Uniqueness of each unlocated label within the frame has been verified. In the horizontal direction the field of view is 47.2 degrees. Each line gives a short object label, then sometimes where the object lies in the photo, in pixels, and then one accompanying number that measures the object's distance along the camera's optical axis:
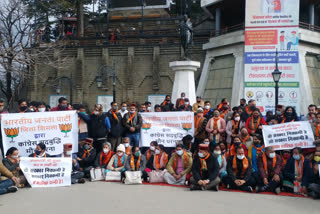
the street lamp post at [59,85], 29.82
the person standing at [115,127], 10.10
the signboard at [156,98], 29.50
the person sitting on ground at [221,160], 8.38
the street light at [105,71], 30.73
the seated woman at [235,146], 8.30
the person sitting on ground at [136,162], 9.04
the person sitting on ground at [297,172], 7.62
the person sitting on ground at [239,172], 7.94
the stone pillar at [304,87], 22.78
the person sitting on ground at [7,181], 7.68
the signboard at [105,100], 30.36
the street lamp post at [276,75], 14.45
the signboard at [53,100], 31.69
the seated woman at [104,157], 9.30
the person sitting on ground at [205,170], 7.98
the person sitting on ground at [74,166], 8.72
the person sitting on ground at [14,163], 8.16
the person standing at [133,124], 10.10
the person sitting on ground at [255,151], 8.12
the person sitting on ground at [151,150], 9.69
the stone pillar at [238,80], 23.65
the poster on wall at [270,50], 21.92
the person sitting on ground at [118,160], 9.13
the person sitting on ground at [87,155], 9.40
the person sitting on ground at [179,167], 8.64
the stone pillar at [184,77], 14.24
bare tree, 12.39
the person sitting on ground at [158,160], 9.29
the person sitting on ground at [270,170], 7.85
